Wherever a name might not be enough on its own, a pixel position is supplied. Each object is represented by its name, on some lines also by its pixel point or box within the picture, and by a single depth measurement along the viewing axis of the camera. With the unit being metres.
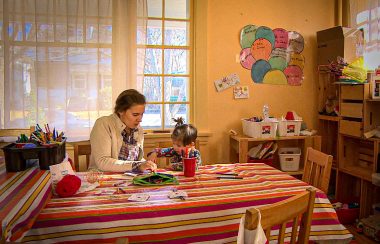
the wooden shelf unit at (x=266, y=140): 3.21
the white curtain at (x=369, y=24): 3.22
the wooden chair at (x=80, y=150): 2.41
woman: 2.20
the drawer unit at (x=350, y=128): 3.01
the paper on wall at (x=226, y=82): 3.48
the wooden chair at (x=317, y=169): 1.94
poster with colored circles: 3.53
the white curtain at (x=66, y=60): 2.92
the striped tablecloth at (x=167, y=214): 1.36
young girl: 2.34
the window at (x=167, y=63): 3.35
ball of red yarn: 1.57
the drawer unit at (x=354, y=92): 2.93
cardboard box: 3.25
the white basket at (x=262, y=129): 3.23
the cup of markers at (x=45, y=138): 1.69
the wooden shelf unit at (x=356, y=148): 2.95
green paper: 1.82
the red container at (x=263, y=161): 3.27
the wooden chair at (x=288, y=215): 1.06
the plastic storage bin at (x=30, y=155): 1.52
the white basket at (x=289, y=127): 3.31
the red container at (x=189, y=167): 1.97
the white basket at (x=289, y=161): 3.34
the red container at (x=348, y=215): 3.07
